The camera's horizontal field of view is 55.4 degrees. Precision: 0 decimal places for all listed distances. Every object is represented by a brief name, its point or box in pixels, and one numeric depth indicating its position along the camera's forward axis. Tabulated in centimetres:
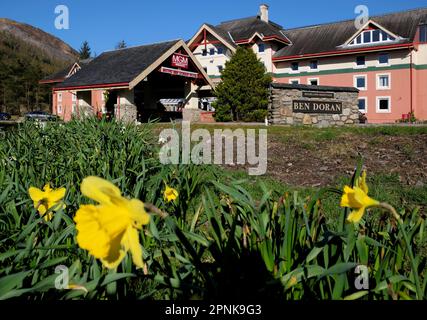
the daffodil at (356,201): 108
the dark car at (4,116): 4250
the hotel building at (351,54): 2902
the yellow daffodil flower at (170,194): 279
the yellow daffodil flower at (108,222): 90
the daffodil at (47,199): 188
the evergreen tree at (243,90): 2341
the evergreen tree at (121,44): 8091
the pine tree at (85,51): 8188
